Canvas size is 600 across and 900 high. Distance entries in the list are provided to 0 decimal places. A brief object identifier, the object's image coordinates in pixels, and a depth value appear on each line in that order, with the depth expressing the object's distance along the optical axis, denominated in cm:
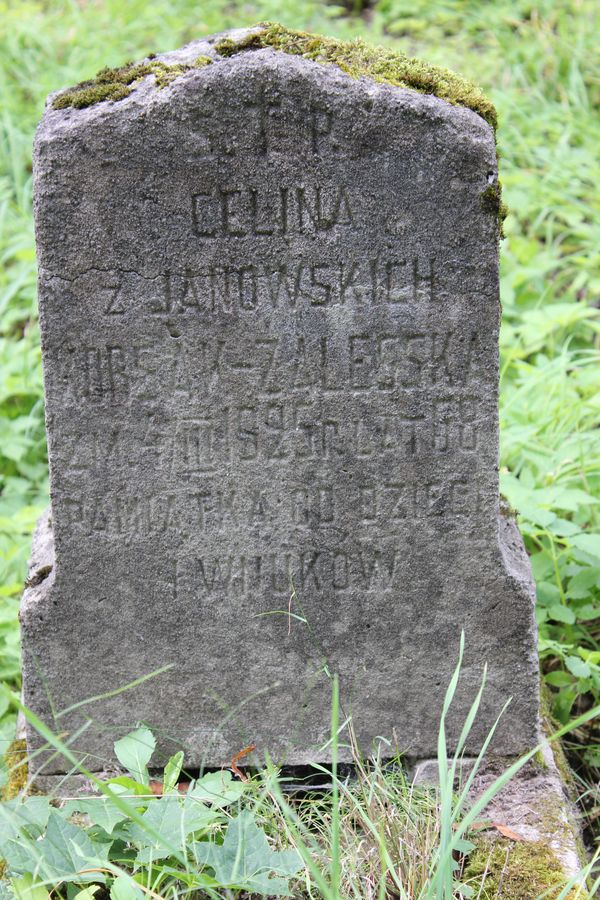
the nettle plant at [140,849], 184
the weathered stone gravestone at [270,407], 191
